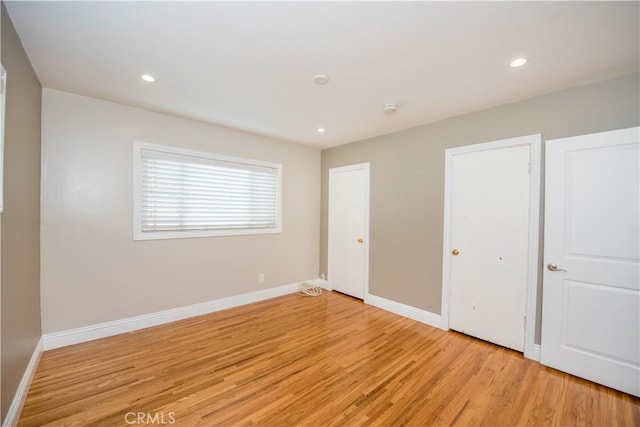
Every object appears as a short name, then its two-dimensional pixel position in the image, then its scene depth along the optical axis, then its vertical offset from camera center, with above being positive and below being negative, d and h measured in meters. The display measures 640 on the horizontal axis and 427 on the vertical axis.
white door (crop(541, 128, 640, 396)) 2.03 -0.36
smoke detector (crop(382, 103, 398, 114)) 2.75 +1.13
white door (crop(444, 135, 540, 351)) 2.60 -0.27
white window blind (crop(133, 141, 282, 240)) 3.06 +0.22
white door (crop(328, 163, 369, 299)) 4.11 -0.28
